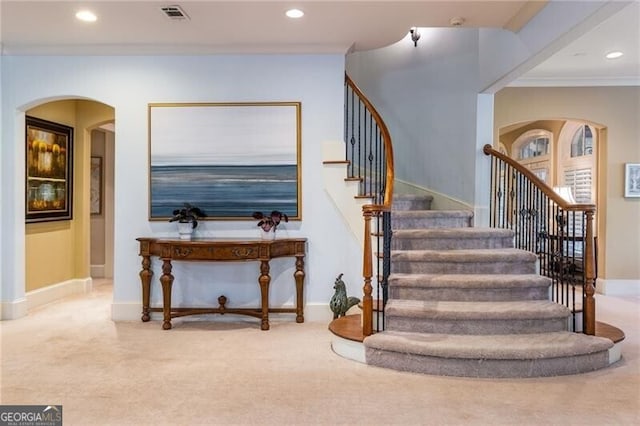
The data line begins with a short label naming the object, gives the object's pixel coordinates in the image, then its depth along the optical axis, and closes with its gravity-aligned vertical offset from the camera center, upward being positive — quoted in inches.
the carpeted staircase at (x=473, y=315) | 122.7 -33.2
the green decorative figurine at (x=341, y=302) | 164.7 -36.1
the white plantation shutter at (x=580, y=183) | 269.3 +13.3
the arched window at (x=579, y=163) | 267.4 +26.0
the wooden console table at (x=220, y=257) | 164.4 -20.3
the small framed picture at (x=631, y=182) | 240.1 +12.0
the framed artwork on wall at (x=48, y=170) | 198.4 +13.9
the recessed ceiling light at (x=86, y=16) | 148.2 +61.2
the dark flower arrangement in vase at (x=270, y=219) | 171.6 -6.5
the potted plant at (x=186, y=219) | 172.6 -6.7
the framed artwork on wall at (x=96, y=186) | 277.9 +9.0
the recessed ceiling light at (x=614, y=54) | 198.5 +66.4
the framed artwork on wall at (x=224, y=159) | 181.0 +16.9
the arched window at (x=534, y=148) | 331.6 +42.9
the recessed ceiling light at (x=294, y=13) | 146.8 +61.7
